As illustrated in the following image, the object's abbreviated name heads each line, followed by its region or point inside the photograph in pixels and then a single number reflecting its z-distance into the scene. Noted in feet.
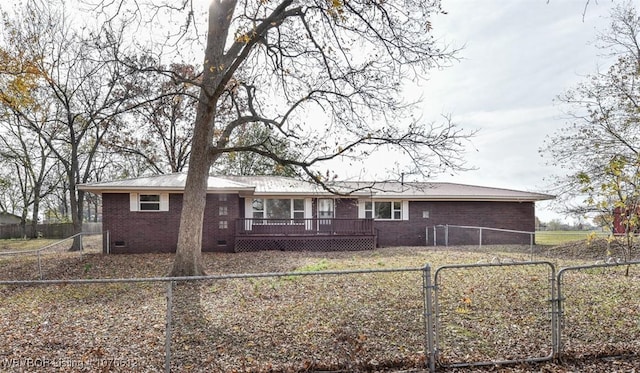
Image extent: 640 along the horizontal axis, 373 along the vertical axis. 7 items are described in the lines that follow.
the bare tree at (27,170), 105.60
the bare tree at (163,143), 96.17
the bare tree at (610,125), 56.39
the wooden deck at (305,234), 63.31
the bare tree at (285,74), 33.91
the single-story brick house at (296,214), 60.44
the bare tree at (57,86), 53.72
